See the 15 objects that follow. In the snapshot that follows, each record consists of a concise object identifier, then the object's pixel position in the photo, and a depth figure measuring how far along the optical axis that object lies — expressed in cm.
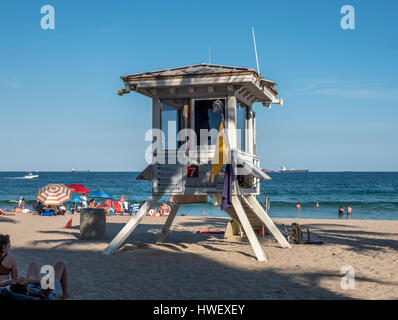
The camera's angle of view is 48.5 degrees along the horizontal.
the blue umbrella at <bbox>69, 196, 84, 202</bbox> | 3058
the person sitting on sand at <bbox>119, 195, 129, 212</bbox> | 3289
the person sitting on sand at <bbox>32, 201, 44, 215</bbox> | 2939
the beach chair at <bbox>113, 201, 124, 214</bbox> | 3259
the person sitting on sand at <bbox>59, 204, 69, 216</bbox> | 2970
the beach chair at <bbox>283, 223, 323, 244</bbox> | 1497
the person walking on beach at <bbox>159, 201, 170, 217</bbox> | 3048
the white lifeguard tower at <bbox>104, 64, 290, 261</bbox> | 1195
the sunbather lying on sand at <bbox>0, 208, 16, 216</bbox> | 2838
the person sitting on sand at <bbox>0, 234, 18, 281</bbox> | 650
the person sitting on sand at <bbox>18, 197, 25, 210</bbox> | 3655
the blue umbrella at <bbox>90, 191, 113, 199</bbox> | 3019
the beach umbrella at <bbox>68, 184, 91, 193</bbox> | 2806
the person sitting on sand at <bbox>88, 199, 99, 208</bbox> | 2832
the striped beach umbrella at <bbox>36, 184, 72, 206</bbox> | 2500
